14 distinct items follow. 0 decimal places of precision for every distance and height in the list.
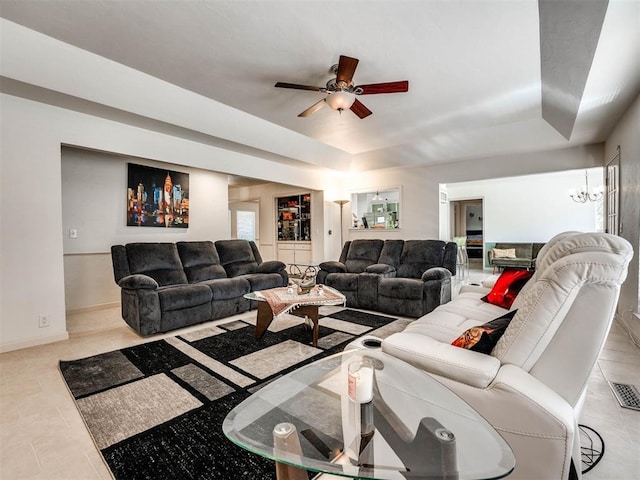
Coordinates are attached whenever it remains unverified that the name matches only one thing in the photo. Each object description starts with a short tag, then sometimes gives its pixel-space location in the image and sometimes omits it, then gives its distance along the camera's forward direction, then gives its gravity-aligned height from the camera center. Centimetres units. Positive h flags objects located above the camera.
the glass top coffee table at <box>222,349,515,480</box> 87 -66
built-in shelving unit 746 +16
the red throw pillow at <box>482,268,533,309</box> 245 -46
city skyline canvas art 484 +64
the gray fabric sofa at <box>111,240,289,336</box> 330 -59
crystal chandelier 658 +79
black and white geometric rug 149 -108
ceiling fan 269 +133
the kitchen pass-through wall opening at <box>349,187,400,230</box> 675 +56
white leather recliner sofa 105 -52
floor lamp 705 +73
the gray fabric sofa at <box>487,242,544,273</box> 762 -66
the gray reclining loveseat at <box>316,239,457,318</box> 389 -59
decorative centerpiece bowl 328 -57
